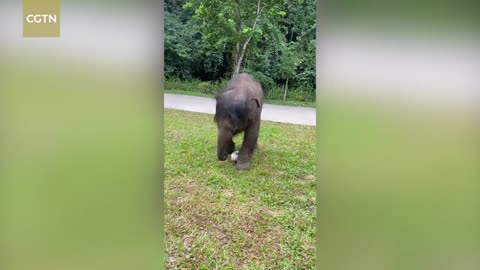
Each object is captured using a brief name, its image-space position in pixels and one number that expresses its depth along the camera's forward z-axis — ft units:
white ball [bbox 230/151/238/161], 8.81
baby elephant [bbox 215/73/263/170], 7.95
